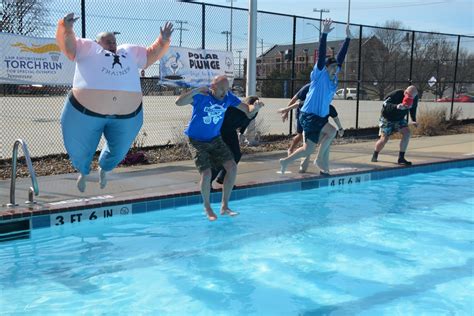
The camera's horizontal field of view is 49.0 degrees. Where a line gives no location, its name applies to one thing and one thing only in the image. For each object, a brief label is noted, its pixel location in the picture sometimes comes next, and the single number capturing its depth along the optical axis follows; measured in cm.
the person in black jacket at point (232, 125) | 662
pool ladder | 543
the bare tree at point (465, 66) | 2106
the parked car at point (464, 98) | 2998
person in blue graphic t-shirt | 554
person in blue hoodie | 738
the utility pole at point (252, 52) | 1058
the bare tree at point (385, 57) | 2314
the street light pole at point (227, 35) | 1150
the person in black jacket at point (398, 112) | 897
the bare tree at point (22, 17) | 869
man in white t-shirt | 459
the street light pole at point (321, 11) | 5373
